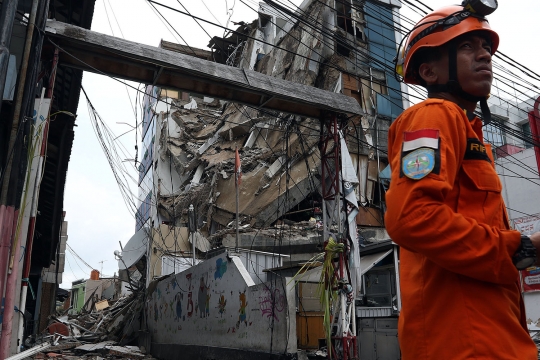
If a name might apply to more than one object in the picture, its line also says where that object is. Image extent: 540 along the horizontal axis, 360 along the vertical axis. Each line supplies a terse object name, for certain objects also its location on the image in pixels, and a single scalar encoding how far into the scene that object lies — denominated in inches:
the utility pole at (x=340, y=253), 323.6
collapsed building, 390.3
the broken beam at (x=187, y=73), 287.4
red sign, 535.9
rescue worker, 45.6
